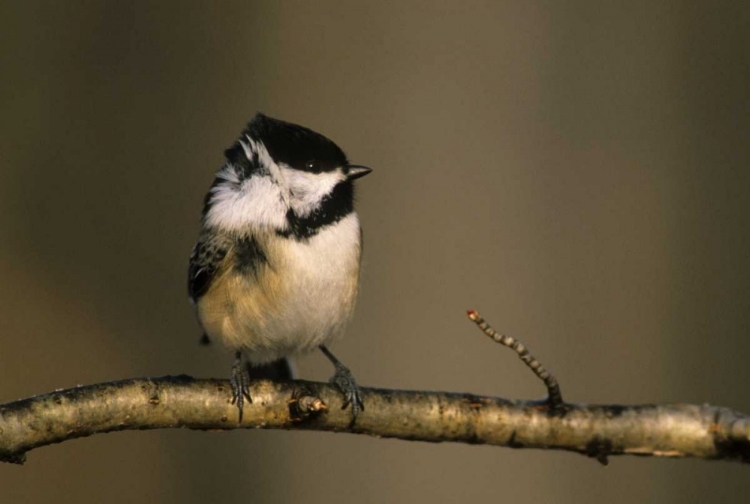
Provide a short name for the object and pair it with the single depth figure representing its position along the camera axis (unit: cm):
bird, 337
